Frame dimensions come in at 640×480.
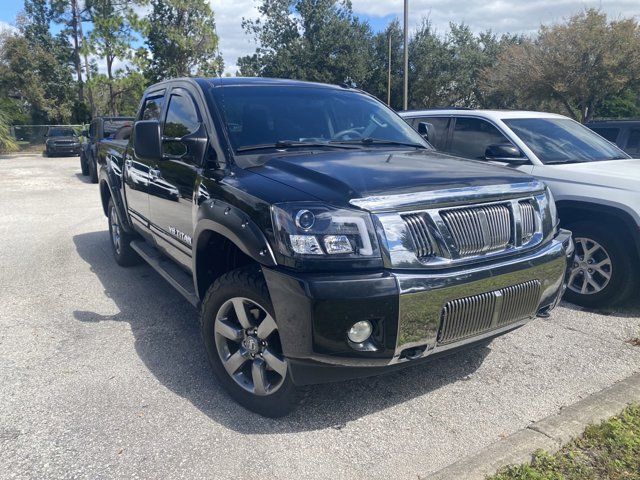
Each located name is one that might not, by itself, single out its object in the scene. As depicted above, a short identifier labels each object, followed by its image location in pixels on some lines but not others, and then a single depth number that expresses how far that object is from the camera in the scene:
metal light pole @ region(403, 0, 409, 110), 22.53
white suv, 4.73
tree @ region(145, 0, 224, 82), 36.88
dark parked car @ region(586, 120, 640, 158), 9.20
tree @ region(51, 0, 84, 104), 34.66
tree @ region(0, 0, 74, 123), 39.22
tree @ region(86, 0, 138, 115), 33.31
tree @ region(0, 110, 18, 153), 27.08
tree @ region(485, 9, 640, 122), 20.45
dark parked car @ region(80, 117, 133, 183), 15.33
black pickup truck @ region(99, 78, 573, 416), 2.63
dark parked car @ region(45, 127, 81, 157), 28.23
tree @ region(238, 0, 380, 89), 37.66
